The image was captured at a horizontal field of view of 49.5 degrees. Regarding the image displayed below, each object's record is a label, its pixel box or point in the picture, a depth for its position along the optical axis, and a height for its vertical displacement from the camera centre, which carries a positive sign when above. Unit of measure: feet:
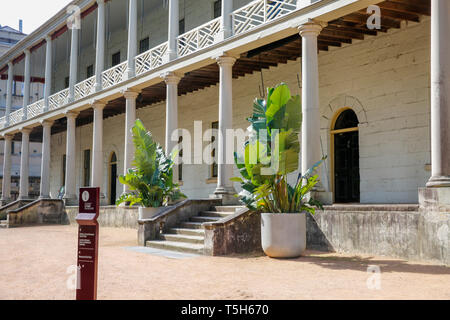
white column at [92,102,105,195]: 66.90 +5.32
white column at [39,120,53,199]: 80.74 +4.64
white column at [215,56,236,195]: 45.62 +6.39
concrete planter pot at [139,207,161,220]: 47.19 -2.55
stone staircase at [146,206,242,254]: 36.42 -3.95
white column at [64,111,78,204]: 75.06 +3.69
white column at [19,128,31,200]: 88.58 +3.91
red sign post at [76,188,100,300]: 16.90 -2.34
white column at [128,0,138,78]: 60.54 +18.57
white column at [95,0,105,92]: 66.39 +19.22
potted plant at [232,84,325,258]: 31.19 +0.83
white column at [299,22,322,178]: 37.06 +6.94
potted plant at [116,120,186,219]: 47.03 +0.93
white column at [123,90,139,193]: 60.08 +7.74
